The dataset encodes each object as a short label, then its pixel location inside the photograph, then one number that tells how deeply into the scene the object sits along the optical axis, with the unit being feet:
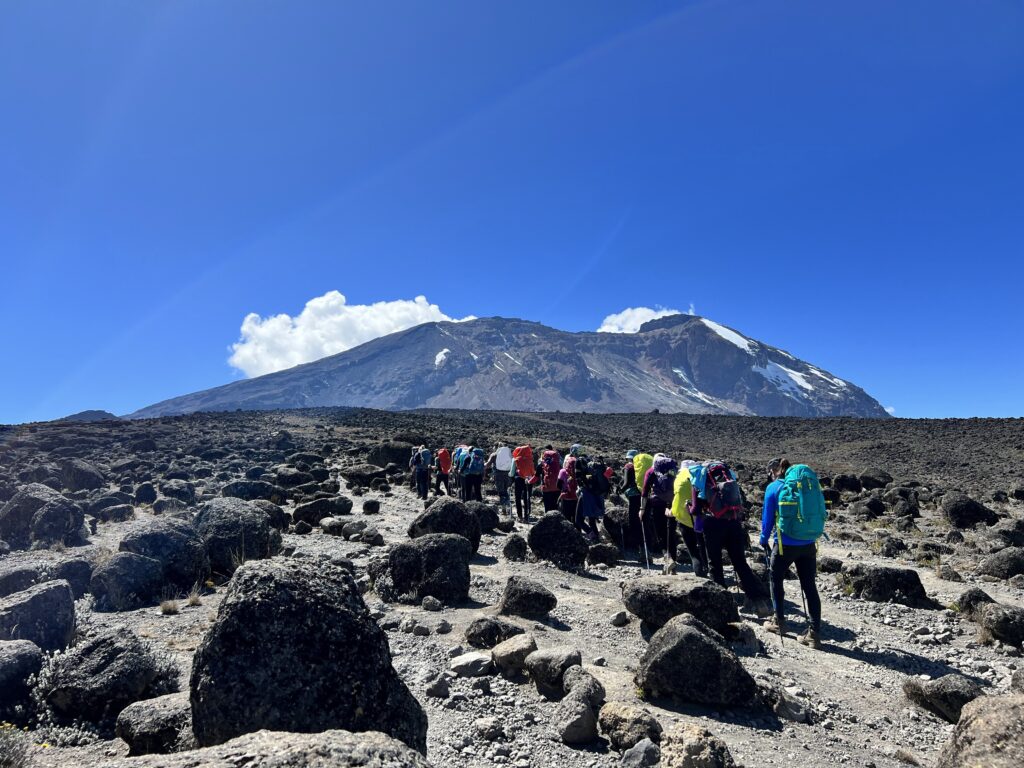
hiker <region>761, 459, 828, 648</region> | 21.13
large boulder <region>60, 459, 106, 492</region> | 63.98
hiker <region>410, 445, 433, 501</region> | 58.80
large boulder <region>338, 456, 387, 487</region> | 70.28
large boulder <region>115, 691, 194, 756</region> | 12.12
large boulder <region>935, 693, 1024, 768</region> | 9.55
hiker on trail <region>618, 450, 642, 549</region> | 35.70
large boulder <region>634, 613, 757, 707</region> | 15.51
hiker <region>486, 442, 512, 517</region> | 55.83
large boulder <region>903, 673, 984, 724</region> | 15.97
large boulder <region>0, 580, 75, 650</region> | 17.44
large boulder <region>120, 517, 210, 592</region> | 26.40
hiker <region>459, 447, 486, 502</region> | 50.78
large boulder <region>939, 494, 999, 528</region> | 49.73
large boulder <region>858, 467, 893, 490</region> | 78.84
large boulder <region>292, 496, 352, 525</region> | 44.42
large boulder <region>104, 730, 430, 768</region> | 7.26
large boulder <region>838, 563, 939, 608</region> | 27.09
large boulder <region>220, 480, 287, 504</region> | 52.03
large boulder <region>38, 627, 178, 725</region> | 14.26
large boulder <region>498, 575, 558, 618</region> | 22.85
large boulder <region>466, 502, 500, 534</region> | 39.74
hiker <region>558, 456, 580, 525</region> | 39.88
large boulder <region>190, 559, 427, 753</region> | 10.50
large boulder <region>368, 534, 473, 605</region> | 25.02
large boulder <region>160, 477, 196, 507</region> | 55.26
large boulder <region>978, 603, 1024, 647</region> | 21.63
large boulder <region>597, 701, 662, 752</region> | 13.17
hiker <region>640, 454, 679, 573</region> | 31.71
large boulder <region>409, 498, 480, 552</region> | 33.94
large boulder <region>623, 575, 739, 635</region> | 20.90
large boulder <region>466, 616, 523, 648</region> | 19.25
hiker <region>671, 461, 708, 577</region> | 27.07
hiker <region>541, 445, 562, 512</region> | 43.29
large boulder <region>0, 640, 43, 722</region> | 14.07
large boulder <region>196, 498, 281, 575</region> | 28.76
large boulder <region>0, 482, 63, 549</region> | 36.60
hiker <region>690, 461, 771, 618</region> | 24.82
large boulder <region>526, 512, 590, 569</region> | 32.96
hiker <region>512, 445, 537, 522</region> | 49.37
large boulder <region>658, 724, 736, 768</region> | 11.85
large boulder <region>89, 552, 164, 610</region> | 24.13
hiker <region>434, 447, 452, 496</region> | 59.36
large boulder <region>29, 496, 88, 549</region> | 35.88
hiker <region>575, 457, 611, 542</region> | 37.68
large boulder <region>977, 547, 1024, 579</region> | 31.55
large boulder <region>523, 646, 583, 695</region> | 15.92
